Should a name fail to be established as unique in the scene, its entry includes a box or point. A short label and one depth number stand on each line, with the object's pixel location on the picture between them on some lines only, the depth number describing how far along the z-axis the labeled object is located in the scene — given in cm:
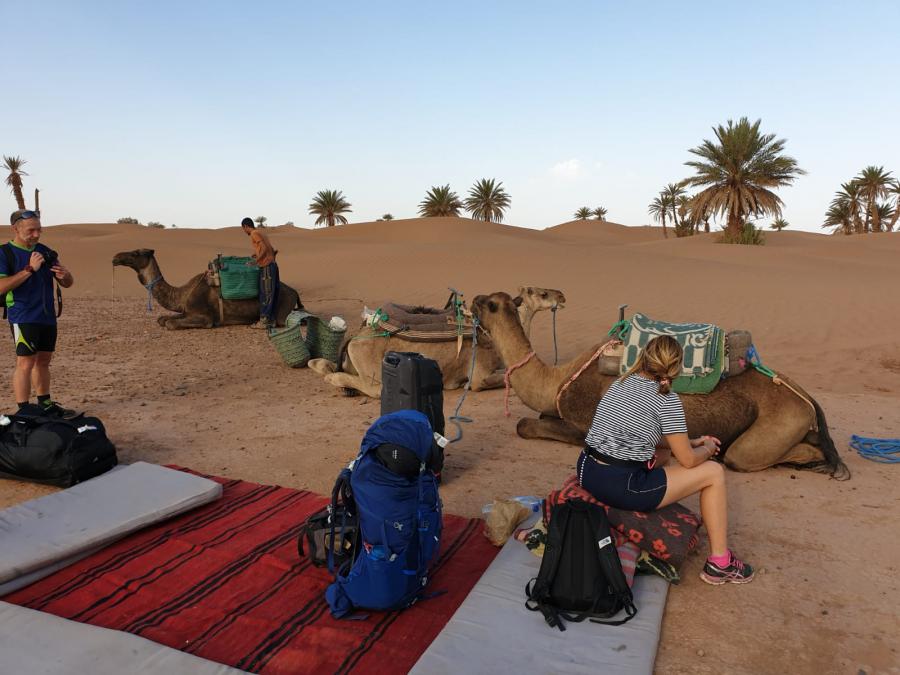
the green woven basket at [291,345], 931
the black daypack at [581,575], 314
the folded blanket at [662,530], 352
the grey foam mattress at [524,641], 278
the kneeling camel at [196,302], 1280
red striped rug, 300
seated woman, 355
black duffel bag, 471
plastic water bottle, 428
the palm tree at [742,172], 3388
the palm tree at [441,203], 5759
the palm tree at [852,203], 5428
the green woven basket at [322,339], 944
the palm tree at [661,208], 6253
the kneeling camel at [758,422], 522
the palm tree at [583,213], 8362
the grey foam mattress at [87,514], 355
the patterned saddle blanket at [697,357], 527
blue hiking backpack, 324
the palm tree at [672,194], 6072
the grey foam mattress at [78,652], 274
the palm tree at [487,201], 5897
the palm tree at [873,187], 5050
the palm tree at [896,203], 5100
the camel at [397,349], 782
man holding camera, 576
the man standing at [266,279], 1198
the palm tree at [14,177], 4950
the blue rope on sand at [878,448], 569
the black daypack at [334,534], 348
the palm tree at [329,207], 5966
